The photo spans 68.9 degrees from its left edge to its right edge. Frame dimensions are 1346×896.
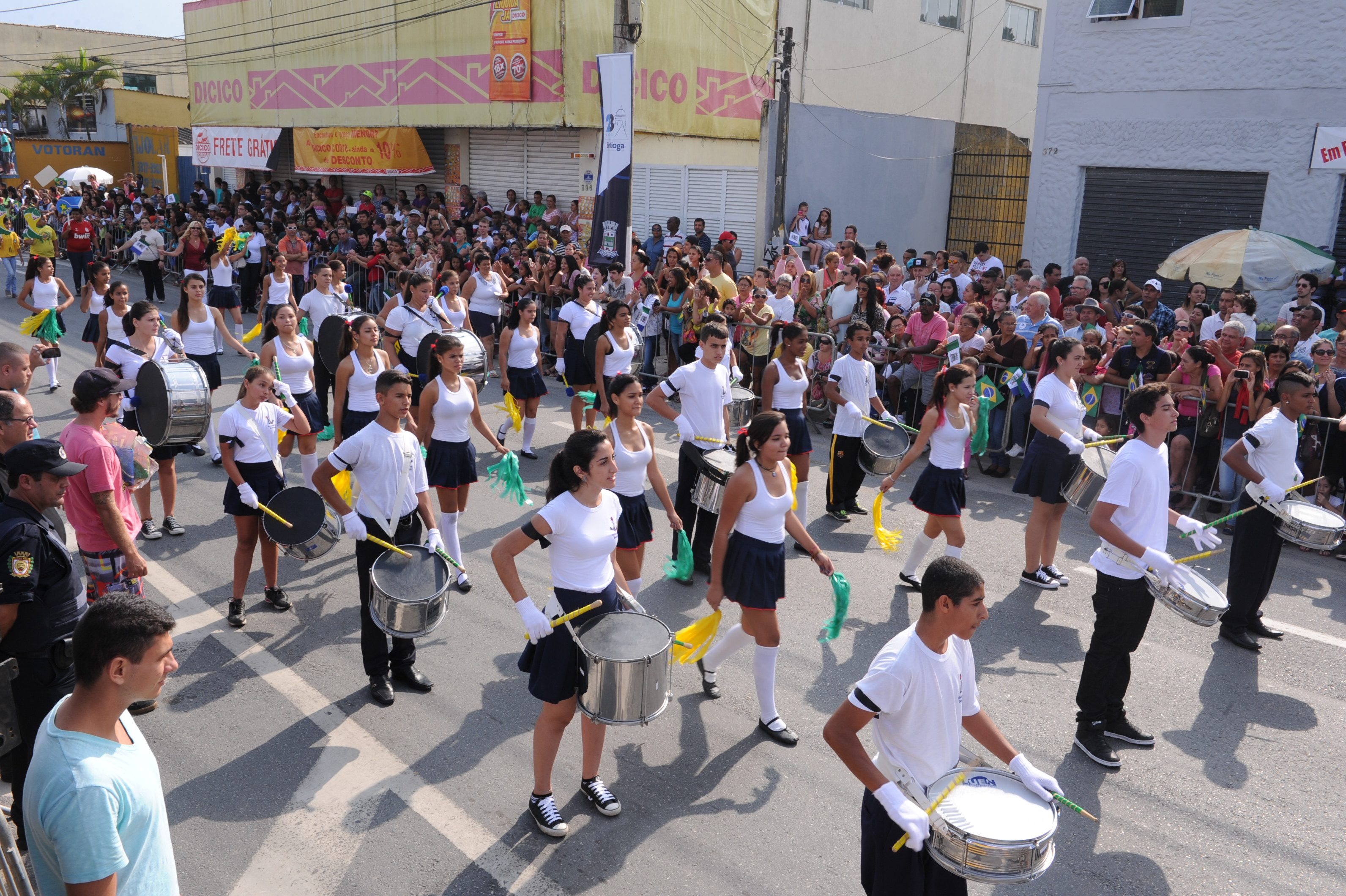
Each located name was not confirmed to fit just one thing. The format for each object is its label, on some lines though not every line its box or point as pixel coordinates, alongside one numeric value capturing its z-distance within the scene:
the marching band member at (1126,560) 4.90
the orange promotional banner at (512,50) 20.08
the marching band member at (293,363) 8.59
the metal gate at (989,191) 21.62
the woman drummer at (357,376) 7.62
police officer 3.89
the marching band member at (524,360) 9.99
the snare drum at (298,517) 6.29
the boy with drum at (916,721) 3.19
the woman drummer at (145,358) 8.07
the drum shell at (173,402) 7.29
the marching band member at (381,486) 5.53
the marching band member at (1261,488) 6.23
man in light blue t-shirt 2.47
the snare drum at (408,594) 5.01
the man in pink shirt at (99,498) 4.90
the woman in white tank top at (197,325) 9.50
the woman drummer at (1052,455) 6.96
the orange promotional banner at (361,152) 24.34
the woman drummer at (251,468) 6.40
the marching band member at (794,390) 7.72
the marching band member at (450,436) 7.00
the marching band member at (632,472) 5.87
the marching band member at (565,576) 4.30
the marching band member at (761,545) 5.11
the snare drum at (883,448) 8.20
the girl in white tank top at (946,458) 7.05
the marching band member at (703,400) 7.23
